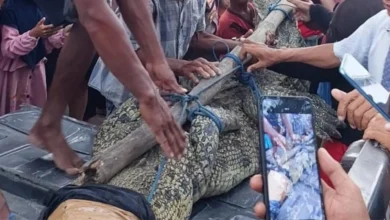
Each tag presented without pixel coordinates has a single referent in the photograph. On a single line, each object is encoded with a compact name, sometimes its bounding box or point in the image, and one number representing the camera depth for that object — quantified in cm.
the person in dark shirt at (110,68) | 139
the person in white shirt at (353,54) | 138
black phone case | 85
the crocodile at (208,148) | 132
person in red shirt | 273
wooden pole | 130
